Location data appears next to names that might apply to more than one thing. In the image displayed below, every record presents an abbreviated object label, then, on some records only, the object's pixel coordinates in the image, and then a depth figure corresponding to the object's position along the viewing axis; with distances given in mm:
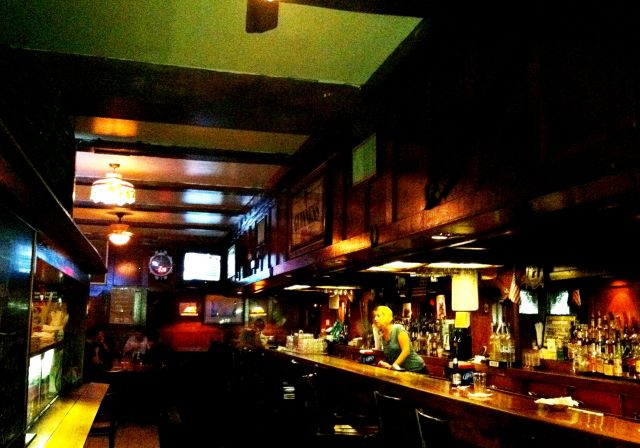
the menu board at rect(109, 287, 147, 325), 15234
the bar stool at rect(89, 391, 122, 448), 7098
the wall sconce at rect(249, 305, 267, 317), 16562
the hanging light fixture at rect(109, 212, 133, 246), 10688
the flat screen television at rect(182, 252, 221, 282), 15438
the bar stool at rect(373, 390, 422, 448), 4598
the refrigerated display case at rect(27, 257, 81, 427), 4852
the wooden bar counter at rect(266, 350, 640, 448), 3652
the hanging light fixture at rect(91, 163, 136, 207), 7438
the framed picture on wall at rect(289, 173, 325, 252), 6719
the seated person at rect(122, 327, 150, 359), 13918
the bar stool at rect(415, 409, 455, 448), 3893
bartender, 7660
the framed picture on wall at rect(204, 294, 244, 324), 16234
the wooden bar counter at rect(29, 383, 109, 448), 4195
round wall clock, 15500
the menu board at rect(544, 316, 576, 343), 8180
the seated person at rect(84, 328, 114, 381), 11609
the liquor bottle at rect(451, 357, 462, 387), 5656
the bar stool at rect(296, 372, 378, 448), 5613
